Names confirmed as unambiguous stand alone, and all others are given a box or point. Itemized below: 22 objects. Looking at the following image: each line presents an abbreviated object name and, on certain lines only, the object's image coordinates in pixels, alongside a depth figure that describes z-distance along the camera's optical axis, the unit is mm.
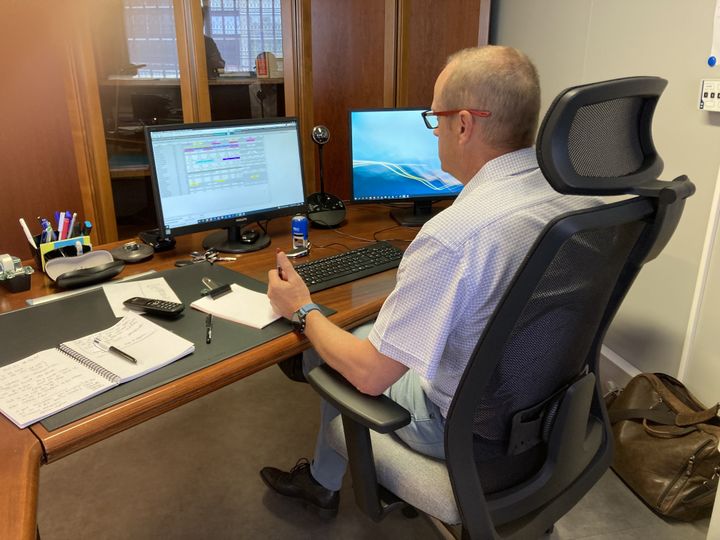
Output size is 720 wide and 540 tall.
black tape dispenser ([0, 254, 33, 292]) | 1532
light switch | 1619
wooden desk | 862
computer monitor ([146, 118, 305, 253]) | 1729
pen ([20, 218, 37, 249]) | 1649
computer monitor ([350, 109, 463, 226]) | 2107
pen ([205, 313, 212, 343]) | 1284
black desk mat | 1086
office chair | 842
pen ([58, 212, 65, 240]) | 1695
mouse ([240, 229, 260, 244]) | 1940
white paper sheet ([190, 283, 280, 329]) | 1373
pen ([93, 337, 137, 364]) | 1182
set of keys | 1778
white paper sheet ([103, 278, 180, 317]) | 1447
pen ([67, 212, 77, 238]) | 1714
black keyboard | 1624
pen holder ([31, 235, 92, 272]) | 1642
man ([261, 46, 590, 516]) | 982
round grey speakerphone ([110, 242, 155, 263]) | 1774
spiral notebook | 1041
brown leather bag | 1720
